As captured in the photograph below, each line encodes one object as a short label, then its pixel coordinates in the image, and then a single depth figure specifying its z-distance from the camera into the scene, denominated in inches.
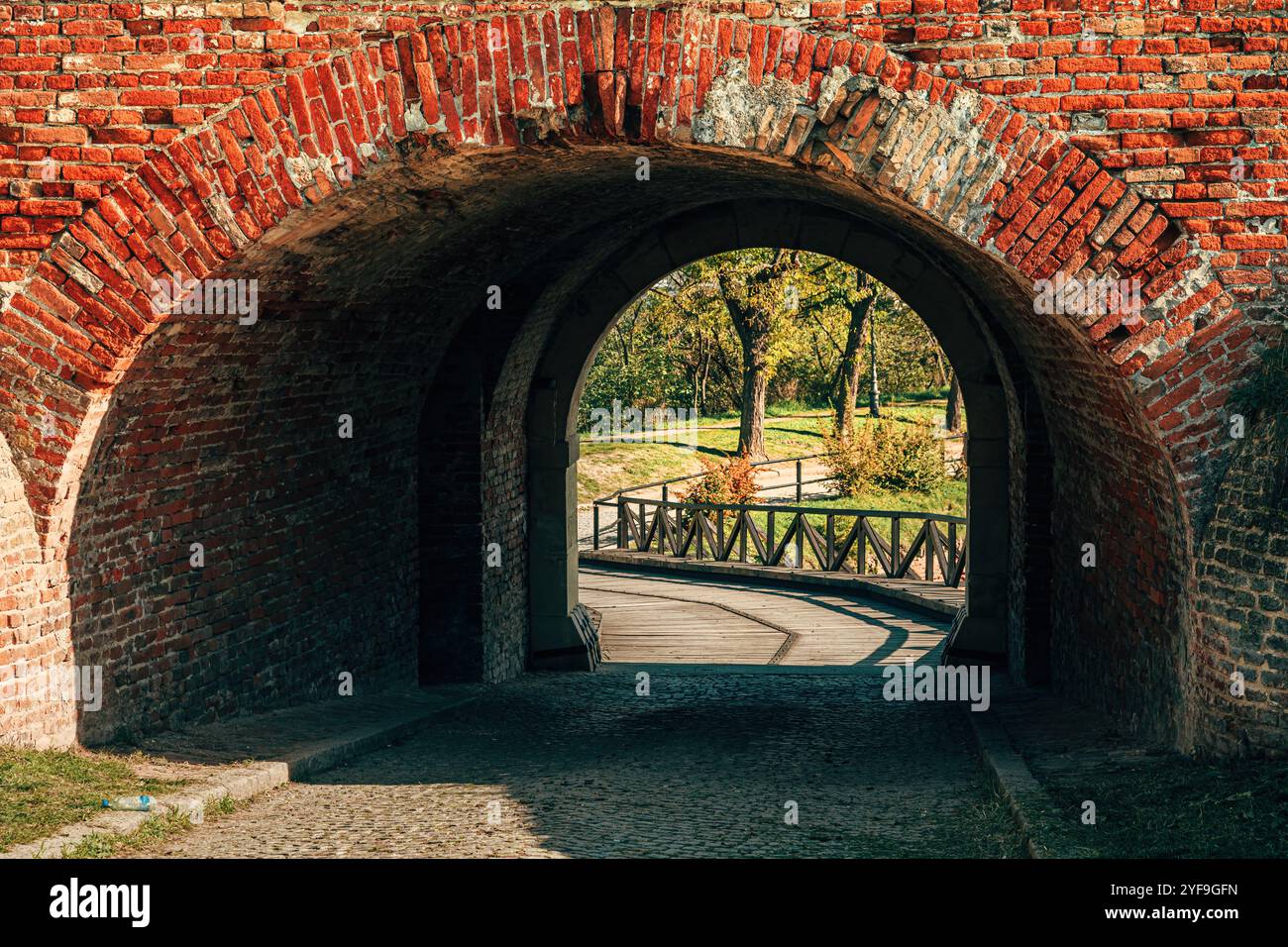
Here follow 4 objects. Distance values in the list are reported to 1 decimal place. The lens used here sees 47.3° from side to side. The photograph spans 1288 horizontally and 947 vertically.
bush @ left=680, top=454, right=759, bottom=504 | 946.7
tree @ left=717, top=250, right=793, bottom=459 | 1161.4
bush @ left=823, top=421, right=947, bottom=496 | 1024.2
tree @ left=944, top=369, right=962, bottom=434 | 1456.9
